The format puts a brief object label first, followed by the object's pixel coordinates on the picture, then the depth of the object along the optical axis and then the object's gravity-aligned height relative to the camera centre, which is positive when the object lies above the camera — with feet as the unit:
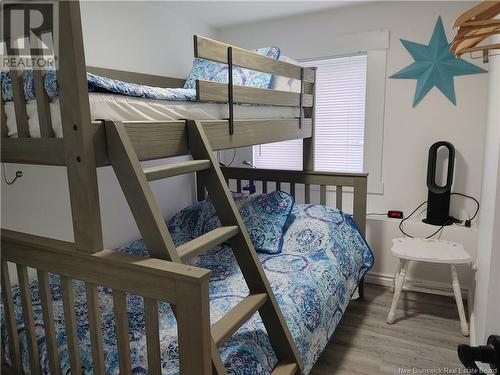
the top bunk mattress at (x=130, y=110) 3.82 +0.25
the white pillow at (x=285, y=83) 7.74 +1.00
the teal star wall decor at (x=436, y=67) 8.82 +1.46
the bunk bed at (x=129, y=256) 3.29 -1.26
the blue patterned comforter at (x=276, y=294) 4.40 -2.63
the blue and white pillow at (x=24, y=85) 3.80 +0.51
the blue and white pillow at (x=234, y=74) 7.55 +1.25
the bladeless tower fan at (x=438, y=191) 8.79 -1.56
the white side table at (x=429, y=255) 7.55 -2.71
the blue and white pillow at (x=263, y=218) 7.80 -2.02
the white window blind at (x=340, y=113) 10.18 +0.43
